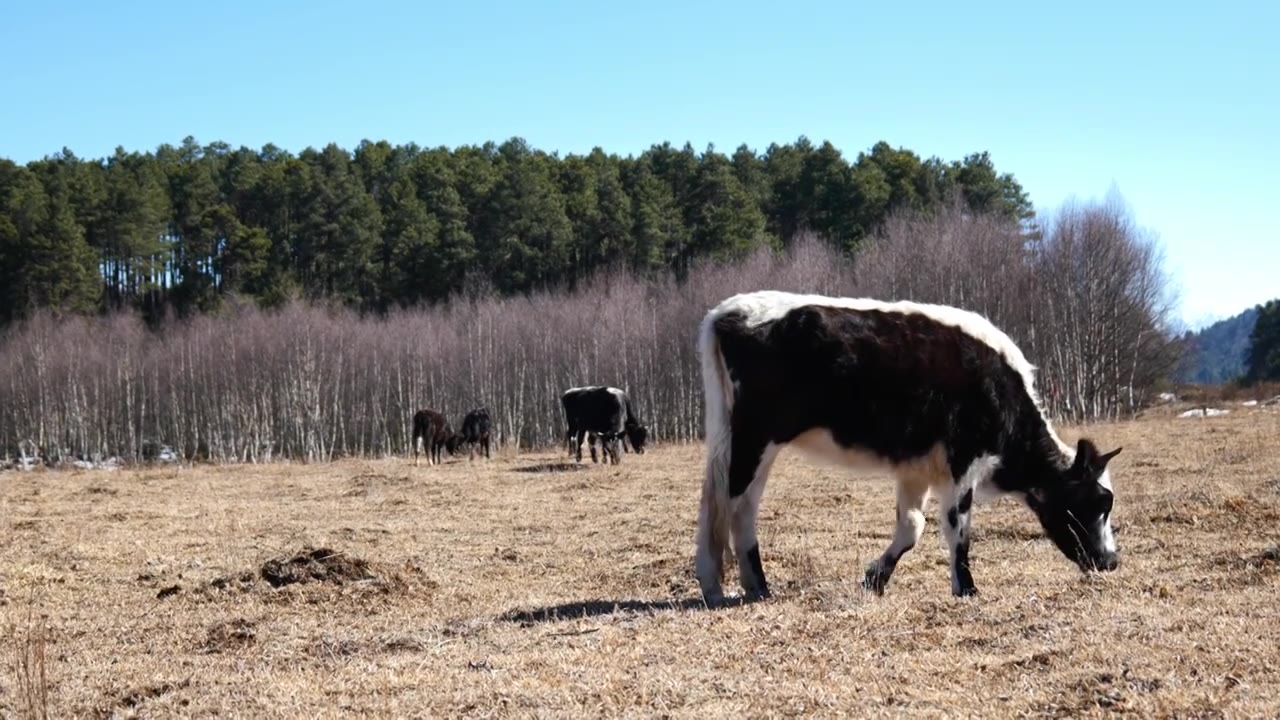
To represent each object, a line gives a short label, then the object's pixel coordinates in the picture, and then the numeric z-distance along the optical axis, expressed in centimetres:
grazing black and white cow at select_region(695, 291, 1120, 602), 901
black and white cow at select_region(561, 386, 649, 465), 3350
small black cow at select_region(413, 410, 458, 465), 3894
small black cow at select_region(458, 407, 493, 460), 3969
